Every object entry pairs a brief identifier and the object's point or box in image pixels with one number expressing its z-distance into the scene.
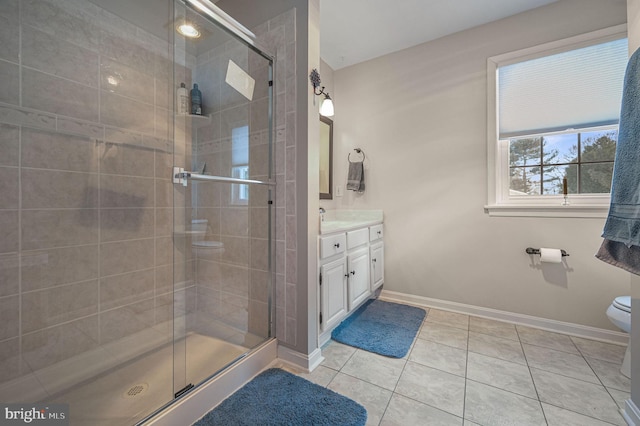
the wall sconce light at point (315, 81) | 1.54
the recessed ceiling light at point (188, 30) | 1.46
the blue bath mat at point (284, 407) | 1.18
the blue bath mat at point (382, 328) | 1.81
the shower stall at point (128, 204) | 1.31
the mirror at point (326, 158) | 2.72
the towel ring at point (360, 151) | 2.78
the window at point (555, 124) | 1.88
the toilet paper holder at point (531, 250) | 2.04
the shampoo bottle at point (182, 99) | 1.72
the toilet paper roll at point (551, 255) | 1.94
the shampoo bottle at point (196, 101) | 1.76
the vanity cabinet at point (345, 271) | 1.71
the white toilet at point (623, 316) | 1.49
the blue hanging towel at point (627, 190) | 0.97
